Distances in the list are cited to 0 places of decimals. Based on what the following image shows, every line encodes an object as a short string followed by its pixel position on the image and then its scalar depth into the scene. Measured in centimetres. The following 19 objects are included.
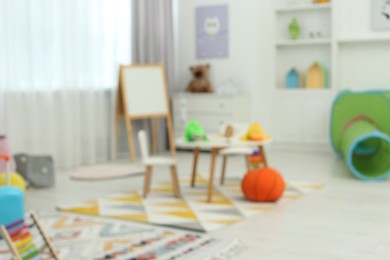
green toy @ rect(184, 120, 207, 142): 452
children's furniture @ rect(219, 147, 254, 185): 498
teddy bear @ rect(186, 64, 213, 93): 754
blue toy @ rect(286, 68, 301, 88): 745
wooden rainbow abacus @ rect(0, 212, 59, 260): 279
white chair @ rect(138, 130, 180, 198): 453
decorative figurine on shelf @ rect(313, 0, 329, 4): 719
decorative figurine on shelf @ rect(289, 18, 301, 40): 738
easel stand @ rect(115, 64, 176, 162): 677
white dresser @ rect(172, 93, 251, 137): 718
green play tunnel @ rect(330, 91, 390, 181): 529
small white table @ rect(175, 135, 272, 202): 437
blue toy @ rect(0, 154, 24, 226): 351
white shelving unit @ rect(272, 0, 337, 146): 721
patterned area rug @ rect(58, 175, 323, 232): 391
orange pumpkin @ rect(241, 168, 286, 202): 434
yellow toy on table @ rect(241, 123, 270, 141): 457
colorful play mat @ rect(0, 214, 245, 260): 319
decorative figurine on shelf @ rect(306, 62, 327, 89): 729
